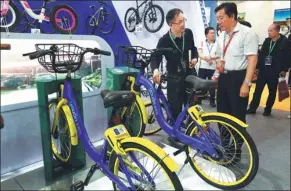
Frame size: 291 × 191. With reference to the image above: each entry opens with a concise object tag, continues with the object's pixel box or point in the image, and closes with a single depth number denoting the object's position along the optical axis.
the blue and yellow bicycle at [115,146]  1.54
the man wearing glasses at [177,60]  2.71
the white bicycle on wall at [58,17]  3.57
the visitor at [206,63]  4.66
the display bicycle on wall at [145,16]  5.57
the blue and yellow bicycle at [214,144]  2.01
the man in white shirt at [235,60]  2.11
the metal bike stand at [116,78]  2.88
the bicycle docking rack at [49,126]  2.13
